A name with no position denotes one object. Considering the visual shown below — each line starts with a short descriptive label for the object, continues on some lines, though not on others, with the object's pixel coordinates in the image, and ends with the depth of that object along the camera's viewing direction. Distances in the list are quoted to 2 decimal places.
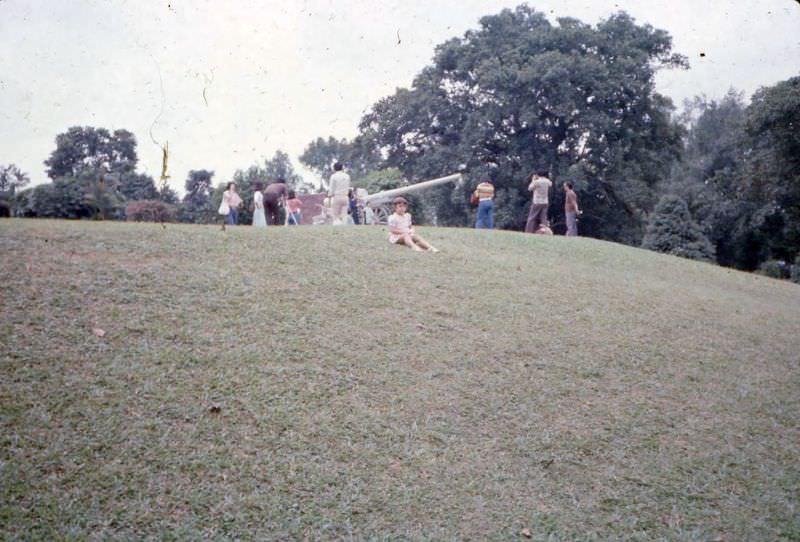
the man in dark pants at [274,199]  17.59
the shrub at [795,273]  27.15
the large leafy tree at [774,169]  26.78
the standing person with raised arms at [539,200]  17.97
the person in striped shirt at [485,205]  18.14
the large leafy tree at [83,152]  33.56
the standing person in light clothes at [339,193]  15.79
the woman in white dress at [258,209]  17.97
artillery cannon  25.20
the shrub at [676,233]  27.72
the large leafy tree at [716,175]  35.72
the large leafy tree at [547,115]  30.84
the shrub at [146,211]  23.62
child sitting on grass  12.72
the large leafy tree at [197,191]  35.09
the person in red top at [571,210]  19.34
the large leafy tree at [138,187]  31.64
